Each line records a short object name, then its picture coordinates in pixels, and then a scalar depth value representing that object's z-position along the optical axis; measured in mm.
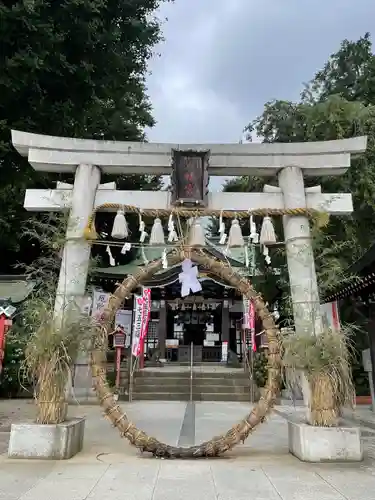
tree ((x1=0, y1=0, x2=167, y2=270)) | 9883
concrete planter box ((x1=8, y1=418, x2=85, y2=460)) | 5551
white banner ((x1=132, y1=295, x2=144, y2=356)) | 12945
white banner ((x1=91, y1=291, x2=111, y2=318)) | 13237
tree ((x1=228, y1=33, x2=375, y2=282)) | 13352
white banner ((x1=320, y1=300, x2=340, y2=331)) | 10529
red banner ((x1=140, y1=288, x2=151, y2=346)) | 13195
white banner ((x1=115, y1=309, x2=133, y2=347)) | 14438
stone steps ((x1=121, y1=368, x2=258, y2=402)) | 13523
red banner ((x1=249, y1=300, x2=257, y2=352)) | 13883
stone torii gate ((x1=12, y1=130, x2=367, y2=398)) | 7023
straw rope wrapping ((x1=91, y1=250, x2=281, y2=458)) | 5686
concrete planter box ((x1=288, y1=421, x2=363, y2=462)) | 5539
